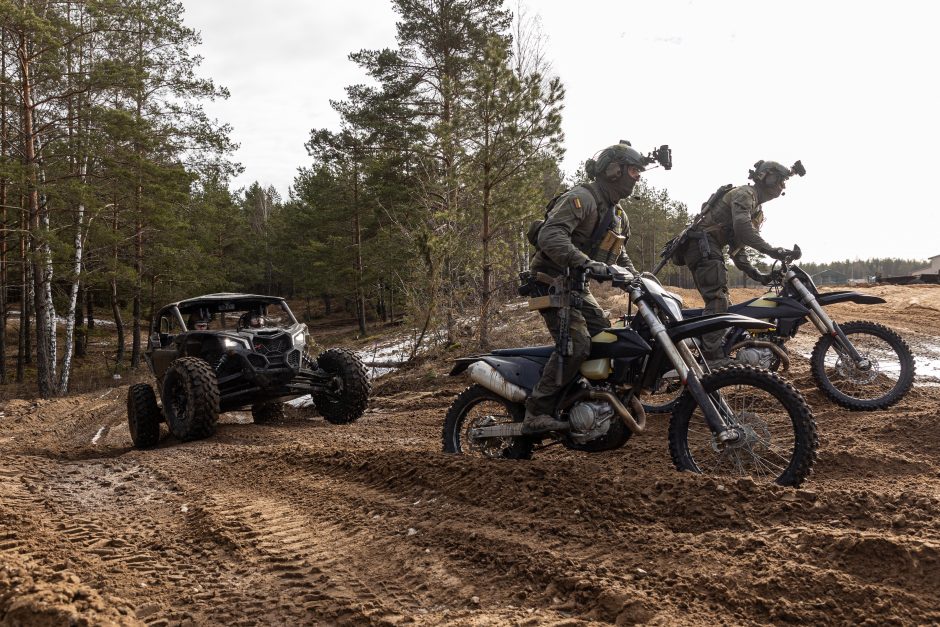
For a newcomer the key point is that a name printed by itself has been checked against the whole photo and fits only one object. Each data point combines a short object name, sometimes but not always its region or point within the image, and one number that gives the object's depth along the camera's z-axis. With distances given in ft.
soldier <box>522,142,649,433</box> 13.96
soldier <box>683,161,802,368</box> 22.61
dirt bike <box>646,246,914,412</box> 19.98
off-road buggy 24.34
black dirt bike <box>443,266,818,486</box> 11.89
